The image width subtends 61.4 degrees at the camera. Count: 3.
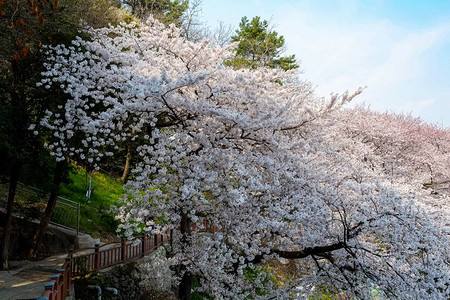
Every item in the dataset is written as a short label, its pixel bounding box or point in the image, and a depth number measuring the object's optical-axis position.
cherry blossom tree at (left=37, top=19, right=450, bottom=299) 6.88
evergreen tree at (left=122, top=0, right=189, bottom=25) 27.88
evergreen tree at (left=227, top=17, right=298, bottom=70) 31.44
